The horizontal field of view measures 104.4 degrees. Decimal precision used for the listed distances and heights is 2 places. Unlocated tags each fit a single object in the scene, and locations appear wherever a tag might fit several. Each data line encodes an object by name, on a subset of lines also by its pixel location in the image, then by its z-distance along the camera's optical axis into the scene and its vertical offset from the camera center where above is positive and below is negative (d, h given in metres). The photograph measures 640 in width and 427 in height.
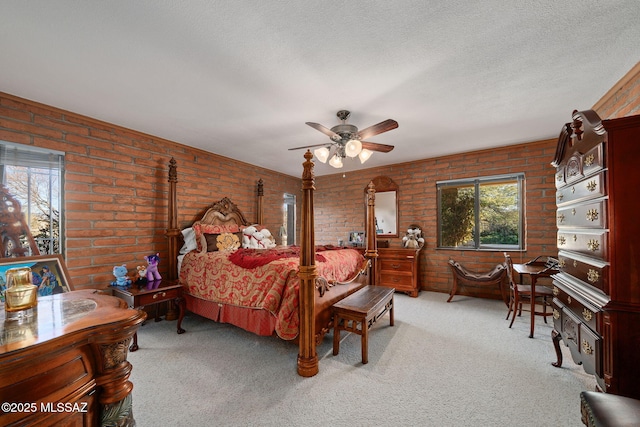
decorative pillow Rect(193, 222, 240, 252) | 3.51 -0.19
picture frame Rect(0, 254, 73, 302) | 2.04 -0.46
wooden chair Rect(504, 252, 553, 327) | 2.88 -0.90
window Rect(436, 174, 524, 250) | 4.19 +0.08
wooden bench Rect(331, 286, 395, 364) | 2.29 -0.93
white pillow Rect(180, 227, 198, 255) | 3.55 -0.33
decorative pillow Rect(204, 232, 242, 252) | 3.57 -0.35
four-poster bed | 2.16 -0.68
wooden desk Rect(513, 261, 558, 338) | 2.76 -0.64
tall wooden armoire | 1.31 -0.21
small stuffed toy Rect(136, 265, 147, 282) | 3.05 -0.68
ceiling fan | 2.45 +0.86
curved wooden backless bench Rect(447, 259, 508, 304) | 3.80 -0.94
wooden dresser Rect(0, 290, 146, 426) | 0.63 -0.43
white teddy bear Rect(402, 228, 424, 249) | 4.67 -0.42
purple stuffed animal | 3.12 -0.63
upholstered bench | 0.96 -0.79
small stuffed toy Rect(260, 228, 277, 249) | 4.24 -0.38
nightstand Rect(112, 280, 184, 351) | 2.63 -0.84
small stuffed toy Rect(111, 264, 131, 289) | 2.85 -0.69
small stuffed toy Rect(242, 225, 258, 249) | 3.99 -0.32
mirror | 5.19 +0.23
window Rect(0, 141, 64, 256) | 2.49 +0.35
